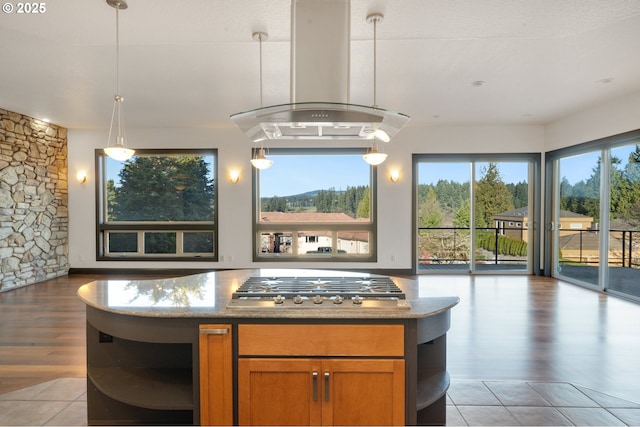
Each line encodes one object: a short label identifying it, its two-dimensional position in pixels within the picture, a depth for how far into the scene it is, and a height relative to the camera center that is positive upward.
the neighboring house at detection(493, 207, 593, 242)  6.64 -0.21
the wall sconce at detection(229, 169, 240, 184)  6.66 +0.73
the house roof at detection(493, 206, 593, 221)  6.64 -0.03
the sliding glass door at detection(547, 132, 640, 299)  4.89 -0.03
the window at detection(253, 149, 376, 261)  6.73 +0.11
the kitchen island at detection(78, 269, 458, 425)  1.59 -0.68
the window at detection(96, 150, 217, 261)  6.76 +0.15
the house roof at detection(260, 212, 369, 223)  6.79 -0.09
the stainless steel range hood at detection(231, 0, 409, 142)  1.90 +0.83
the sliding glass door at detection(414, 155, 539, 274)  6.62 -0.03
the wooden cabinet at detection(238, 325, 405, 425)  1.59 -0.75
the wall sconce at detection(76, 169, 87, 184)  6.66 +0.73
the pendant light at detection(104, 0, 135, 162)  2.29 +0.62
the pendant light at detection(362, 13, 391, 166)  2.05 +1.40
